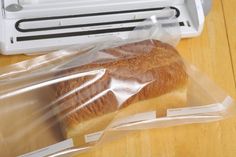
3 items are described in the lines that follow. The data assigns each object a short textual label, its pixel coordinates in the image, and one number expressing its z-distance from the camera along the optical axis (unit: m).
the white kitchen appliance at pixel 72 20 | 0.91
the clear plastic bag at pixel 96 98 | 0.80
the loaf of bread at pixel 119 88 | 0.80
